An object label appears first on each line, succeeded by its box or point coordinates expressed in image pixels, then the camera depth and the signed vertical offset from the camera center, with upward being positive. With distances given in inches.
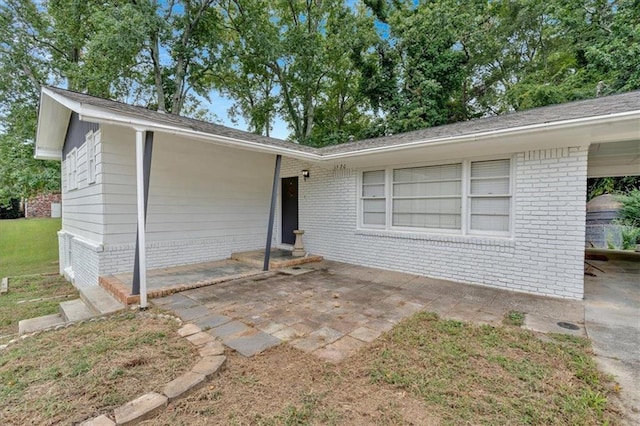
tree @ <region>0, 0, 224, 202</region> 412.5 +251.1
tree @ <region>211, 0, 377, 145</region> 610.9 +336.8
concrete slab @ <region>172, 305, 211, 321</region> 146.7 -55.8
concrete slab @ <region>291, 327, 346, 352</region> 117.0 -55.2
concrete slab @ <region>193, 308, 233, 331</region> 136.5 -55.8
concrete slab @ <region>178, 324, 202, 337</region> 126.4 -55.6
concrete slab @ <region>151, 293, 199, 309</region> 163.5 -55.6
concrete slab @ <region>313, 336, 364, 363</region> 108.7 -55.3
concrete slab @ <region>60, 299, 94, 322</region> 163.7 -64.2
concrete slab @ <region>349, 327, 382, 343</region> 123.6 -54.5
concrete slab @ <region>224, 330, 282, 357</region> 114.1 -56.0
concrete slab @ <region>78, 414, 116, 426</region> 73.0 -55.8
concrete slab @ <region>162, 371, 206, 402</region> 85.5 -55.3
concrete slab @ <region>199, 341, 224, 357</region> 108.7 -55.1
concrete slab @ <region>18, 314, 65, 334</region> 159.6 -69.5
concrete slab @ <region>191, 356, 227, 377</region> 96.5 -54.9
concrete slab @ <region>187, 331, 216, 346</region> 117.9 -55.6
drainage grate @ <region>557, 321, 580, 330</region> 132.1 -51.6
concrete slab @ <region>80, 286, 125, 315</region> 158.2 -56.9
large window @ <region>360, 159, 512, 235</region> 203.5 +12.8
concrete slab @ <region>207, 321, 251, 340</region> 128.2 -56.0
